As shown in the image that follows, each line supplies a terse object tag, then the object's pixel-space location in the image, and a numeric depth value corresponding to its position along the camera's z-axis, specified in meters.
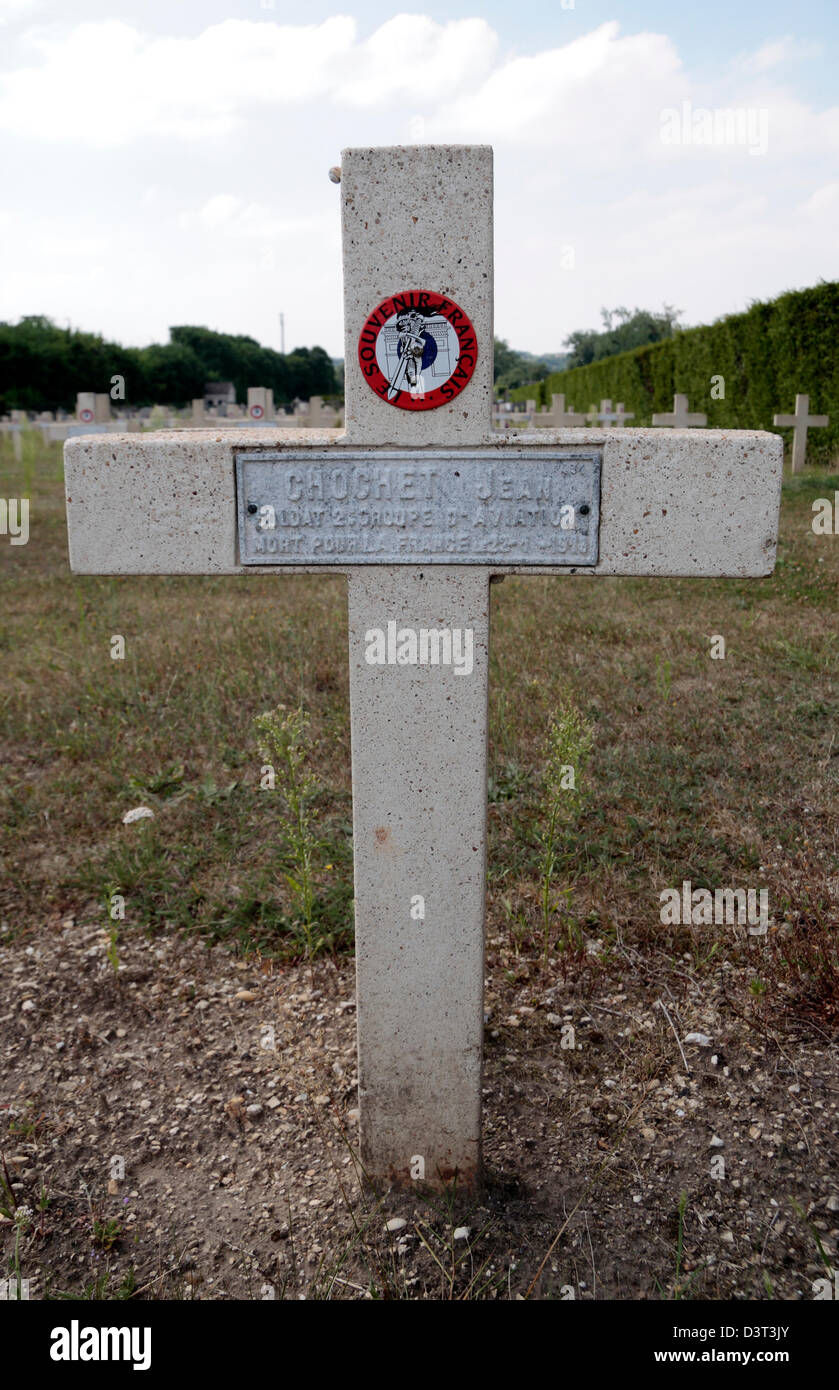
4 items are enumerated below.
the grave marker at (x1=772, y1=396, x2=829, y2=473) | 11.81
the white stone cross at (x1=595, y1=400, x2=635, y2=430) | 17.16
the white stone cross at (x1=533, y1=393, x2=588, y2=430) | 16.36
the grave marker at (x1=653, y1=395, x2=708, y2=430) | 13.34
